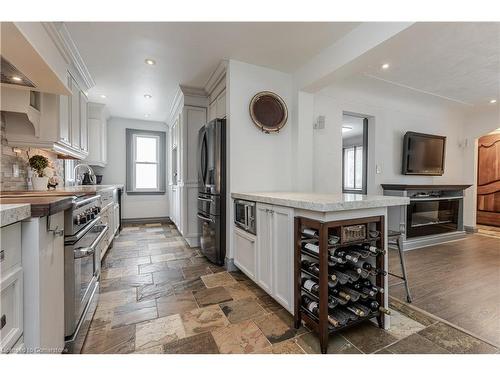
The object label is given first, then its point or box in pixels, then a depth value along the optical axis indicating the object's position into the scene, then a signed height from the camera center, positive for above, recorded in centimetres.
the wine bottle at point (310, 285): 145 -68
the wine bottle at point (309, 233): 148 -34
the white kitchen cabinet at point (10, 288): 83 -43
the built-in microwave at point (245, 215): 216 -35
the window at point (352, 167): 730 +51
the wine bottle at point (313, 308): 140 -83
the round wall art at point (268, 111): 276 +88
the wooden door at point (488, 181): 522 +6
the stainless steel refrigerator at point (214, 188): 269 -8
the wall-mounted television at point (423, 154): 405 +55
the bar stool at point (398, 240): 189 -50
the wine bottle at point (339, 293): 145 -73
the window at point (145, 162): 550 +48
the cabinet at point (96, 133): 421 +89
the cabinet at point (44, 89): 136 +75
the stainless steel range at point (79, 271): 136 -61
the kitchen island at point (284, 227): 142 -35
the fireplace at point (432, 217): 371 -58
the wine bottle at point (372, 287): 153 -72
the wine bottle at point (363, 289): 152 -74
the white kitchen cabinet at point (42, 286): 97 -49
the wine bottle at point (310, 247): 145 -43
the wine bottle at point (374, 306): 151 -84
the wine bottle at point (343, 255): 143 -47
